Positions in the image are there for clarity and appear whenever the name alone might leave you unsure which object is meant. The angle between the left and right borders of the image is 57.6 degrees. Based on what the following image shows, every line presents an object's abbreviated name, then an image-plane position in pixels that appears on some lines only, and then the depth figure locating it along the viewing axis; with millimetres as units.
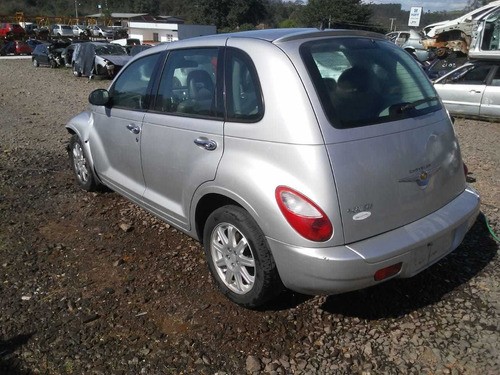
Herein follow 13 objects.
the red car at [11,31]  48328
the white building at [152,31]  44141
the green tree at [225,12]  73125
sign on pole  43812
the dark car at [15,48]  41334
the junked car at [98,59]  18969
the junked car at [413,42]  20675
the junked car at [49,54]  26516
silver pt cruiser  2475
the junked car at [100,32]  56781
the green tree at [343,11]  50250
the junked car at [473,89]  9852
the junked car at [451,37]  20578
